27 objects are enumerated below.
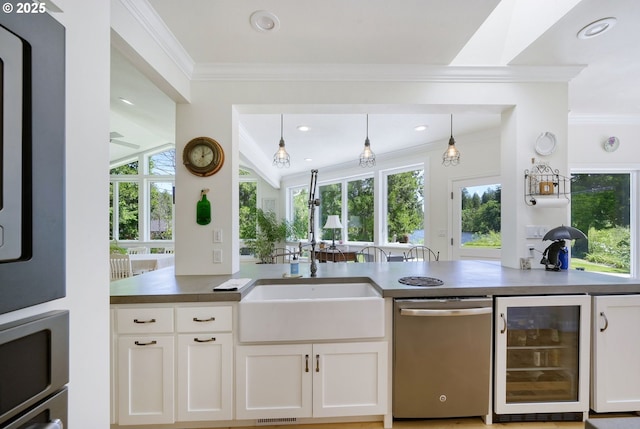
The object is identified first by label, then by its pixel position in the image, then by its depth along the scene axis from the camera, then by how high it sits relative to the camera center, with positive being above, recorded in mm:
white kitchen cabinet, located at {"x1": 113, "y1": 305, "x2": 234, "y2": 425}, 1656 -944
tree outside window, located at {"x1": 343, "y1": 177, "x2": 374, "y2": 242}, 5805 +63
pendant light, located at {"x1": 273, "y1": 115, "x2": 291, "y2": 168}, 3270 +730
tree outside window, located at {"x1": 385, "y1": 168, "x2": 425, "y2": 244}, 5012 +135
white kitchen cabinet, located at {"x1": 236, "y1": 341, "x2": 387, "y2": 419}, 1711 -1067
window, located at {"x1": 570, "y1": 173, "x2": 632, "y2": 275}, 3586 -52
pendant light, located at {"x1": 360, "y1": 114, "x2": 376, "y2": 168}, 3404 +774
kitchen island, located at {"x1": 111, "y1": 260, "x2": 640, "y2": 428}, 1666 -928
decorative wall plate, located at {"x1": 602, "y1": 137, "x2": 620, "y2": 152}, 3518 +911
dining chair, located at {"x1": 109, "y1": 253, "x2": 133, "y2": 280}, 4434 -916
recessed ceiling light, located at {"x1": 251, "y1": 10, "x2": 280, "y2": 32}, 1767 +1282
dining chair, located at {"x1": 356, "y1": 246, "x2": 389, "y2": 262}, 5414 -850
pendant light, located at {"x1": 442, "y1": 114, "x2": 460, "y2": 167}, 3381 +768
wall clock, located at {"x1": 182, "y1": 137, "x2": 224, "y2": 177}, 2244 +464
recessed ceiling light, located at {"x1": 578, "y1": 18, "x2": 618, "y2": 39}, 1754 +1246
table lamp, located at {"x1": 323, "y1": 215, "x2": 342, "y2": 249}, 5500 -192
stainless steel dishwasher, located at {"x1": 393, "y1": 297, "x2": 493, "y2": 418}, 1734 -927
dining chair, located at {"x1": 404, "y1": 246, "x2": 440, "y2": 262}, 4605 -716
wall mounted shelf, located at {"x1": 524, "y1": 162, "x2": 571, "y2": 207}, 2299 +239
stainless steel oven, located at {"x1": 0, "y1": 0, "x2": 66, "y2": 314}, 439 +92
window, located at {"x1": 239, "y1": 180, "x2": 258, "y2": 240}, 7914 +284
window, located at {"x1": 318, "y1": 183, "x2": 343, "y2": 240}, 6502 +216
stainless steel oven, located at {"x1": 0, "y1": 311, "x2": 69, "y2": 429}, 450 -290
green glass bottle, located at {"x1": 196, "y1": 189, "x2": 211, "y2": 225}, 2244 +0
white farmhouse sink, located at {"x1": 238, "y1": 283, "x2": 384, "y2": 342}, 1713 -677
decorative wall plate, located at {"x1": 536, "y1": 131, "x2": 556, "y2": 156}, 2365 +616
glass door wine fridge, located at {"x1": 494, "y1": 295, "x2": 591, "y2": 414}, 1780 -947
